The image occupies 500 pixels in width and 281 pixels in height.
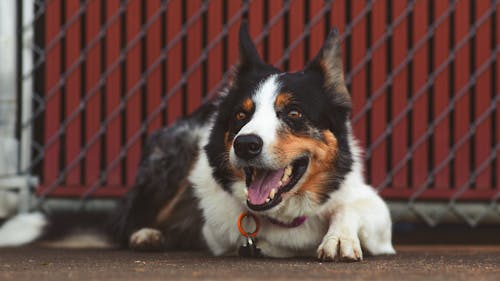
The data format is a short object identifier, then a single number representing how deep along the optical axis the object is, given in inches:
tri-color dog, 121.3
